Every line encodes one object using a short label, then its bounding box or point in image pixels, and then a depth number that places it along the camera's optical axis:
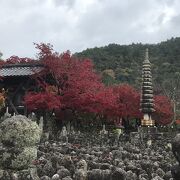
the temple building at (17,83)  15.28
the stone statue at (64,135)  12.10
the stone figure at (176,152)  2.90
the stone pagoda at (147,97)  16.91
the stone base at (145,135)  13.43
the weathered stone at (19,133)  4.96
